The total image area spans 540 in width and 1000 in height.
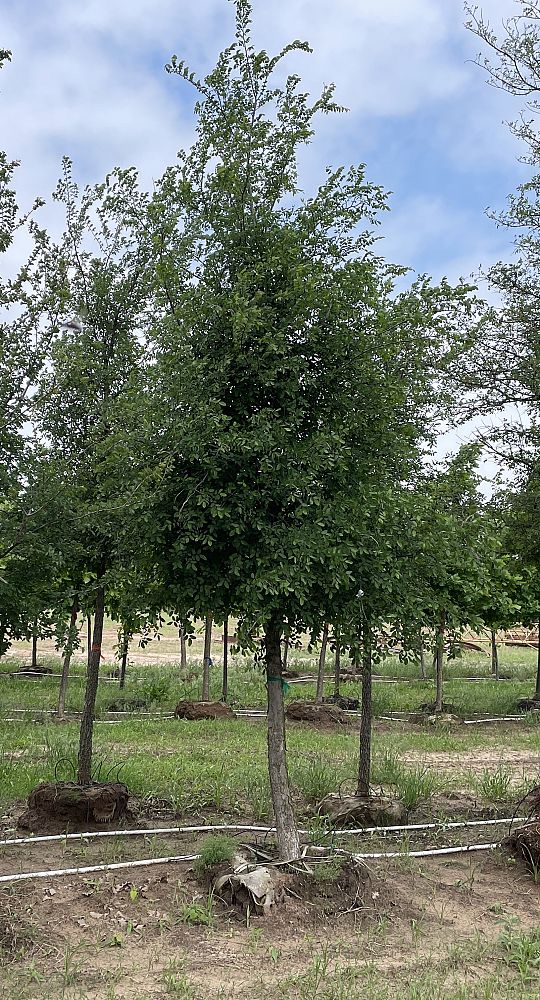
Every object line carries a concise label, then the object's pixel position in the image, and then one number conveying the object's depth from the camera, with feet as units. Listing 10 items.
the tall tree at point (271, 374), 18.37
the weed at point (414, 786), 27.12
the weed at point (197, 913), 16.94
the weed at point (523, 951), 15.37
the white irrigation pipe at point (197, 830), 21.89
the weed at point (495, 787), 28.43
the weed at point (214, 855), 18.99
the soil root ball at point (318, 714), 46.85
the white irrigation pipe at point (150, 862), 18.74
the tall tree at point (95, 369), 22.76
